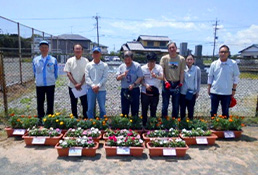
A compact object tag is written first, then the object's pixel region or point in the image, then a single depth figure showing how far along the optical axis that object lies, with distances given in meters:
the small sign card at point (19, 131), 4.21
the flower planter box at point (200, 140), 3.98
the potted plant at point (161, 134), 3.94
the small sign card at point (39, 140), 3.82
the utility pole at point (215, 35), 53.38
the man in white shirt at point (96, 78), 4.11
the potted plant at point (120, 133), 3.87
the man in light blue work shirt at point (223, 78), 4.27
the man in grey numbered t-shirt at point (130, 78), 4.07
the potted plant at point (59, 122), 4.23
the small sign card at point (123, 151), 3.46
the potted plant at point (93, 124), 4.20
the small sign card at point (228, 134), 4.32
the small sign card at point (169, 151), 3.47
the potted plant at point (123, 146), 3.48
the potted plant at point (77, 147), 3.41
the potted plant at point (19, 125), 4.23
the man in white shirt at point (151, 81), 4.04
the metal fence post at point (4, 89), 5.04
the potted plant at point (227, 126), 4.34
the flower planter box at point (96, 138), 3.83
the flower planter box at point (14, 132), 4.21
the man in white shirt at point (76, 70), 4.33
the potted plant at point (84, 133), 3.86
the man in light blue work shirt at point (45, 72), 4.31
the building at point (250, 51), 41.15
